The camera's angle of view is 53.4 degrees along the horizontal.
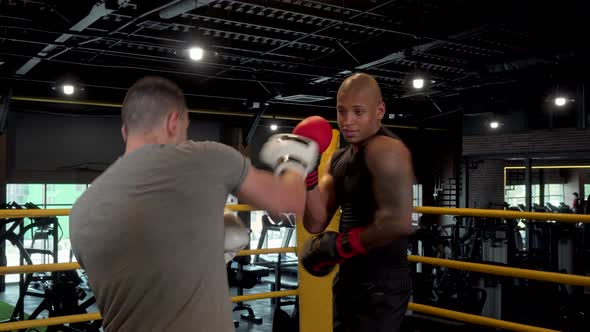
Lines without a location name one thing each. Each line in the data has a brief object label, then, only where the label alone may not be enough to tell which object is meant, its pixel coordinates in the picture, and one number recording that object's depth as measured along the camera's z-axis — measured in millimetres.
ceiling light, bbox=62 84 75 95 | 8503
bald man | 1938
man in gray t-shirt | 1234
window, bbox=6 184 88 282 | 10672
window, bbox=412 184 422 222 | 14754
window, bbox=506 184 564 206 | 16081
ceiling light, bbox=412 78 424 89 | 8047
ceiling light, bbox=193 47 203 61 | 6277
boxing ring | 2016
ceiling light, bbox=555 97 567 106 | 9648
